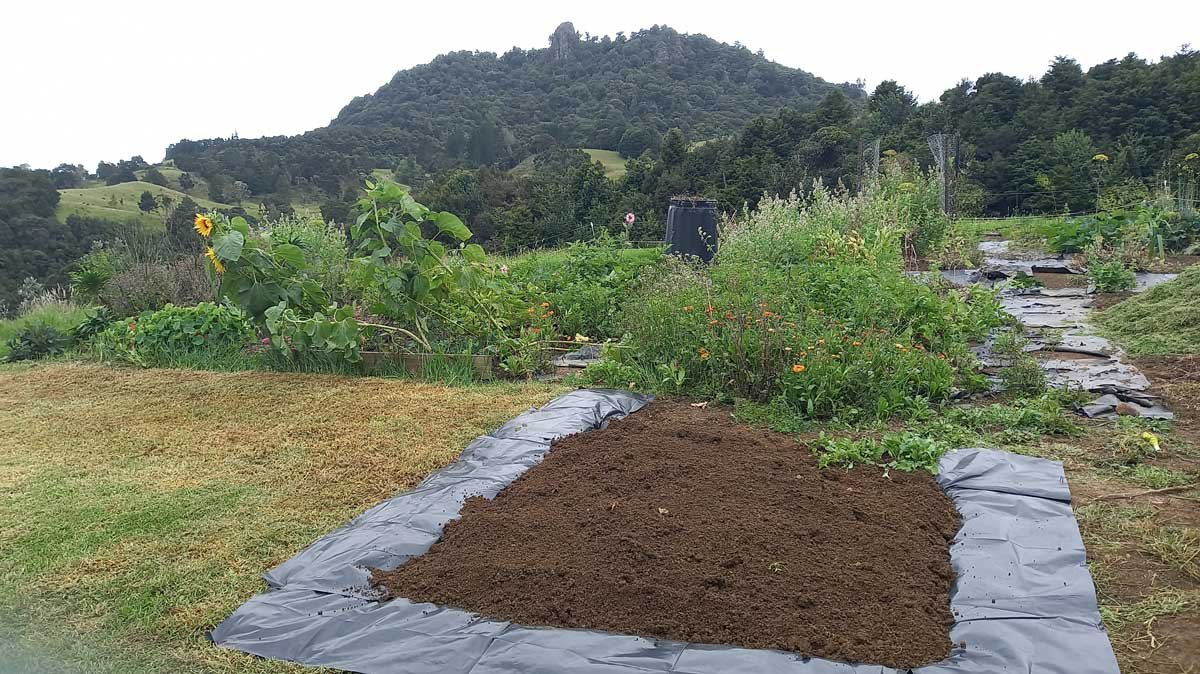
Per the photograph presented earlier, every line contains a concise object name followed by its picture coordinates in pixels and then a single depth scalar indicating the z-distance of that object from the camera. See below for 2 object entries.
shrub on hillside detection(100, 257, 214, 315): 8.05
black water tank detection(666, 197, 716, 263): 8.51
